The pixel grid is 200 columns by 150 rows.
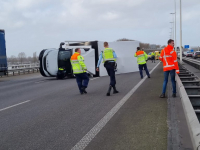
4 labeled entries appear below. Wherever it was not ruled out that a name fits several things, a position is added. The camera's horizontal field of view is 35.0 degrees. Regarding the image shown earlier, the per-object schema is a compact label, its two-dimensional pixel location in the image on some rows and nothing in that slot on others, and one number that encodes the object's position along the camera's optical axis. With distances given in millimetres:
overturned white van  21094
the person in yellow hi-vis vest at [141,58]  18358
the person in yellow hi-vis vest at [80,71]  12062
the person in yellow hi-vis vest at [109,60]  11703
